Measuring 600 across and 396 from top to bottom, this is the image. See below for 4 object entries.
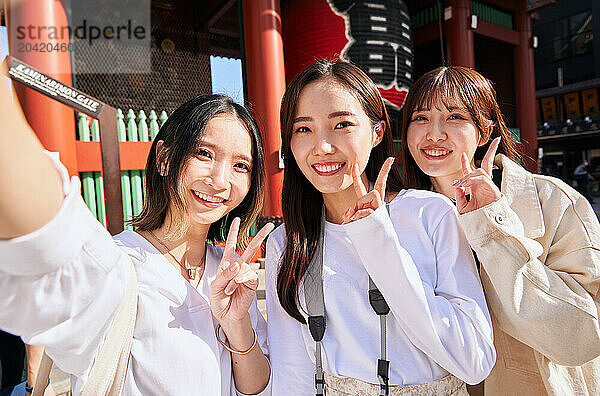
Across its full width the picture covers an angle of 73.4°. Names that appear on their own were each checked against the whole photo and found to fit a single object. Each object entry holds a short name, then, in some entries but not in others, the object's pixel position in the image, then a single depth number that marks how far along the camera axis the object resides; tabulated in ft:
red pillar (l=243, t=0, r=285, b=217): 20.03
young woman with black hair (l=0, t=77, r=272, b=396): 2.24
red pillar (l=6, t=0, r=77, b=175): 15.98
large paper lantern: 21.54
